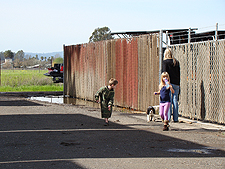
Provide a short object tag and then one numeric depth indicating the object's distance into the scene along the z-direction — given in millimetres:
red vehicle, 26922
